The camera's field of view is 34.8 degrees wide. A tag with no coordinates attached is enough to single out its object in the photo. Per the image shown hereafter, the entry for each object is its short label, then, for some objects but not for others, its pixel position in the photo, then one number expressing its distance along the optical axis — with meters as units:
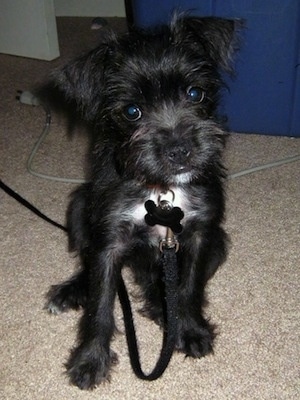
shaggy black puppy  0.42
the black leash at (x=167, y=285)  0.42
